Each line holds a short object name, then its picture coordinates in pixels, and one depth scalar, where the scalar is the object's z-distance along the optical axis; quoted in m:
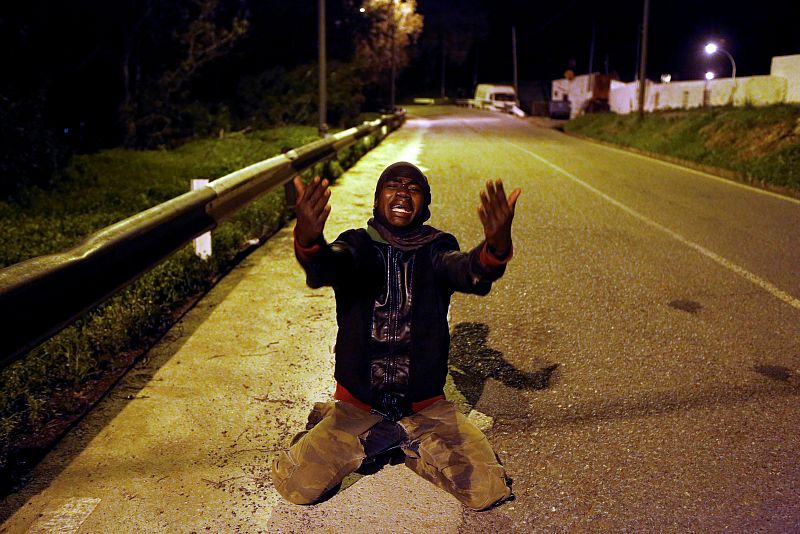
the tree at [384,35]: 39.19
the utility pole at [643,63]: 29.03
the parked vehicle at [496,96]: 74.34
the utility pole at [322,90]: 17.05
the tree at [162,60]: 20.39
